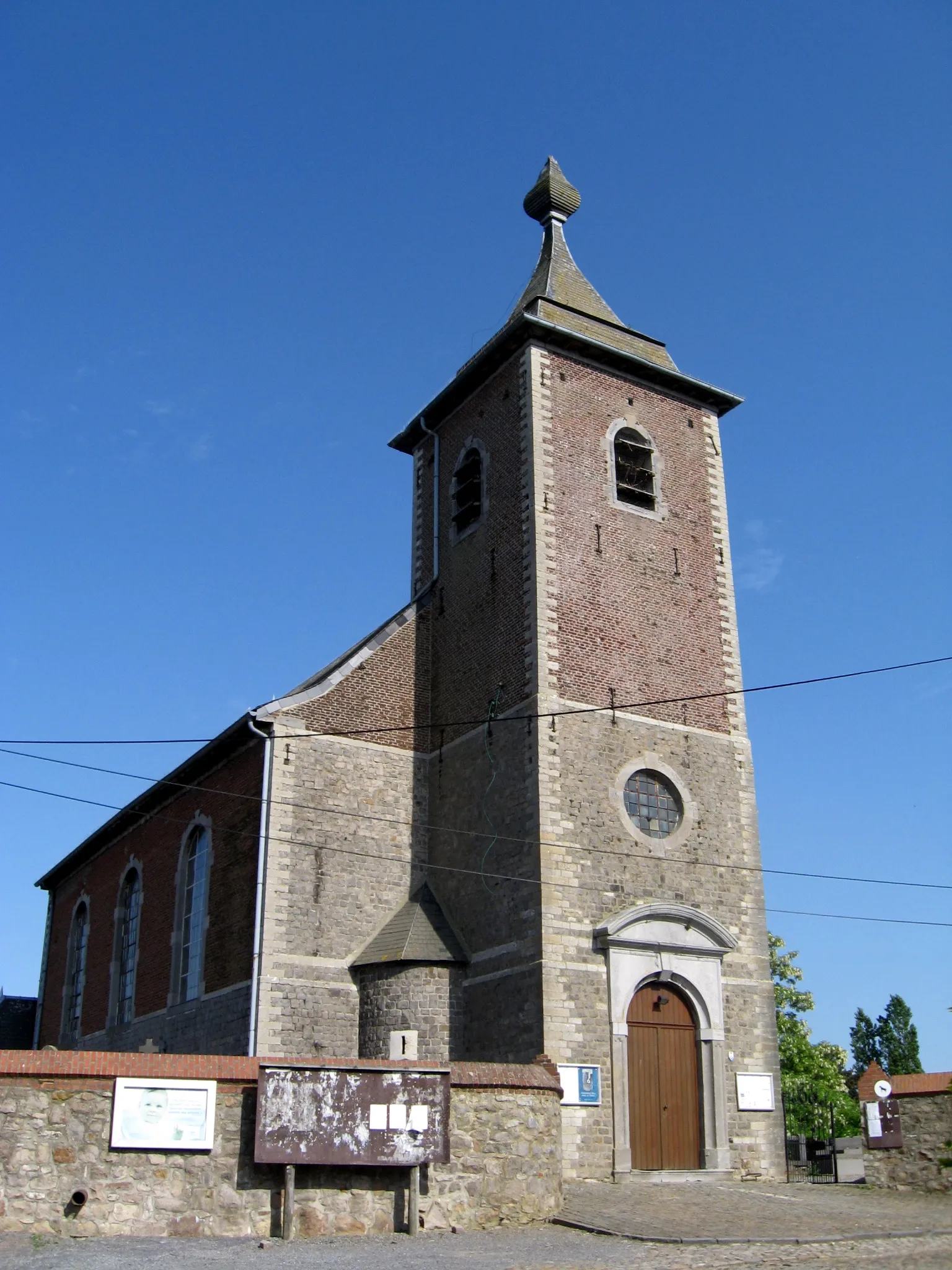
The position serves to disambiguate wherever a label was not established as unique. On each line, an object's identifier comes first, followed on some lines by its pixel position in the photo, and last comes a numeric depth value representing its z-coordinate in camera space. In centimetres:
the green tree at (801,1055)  3484
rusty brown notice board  1103
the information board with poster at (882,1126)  1575
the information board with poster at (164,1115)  1079
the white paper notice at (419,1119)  1152
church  1731
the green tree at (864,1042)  5475
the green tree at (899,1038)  5288
